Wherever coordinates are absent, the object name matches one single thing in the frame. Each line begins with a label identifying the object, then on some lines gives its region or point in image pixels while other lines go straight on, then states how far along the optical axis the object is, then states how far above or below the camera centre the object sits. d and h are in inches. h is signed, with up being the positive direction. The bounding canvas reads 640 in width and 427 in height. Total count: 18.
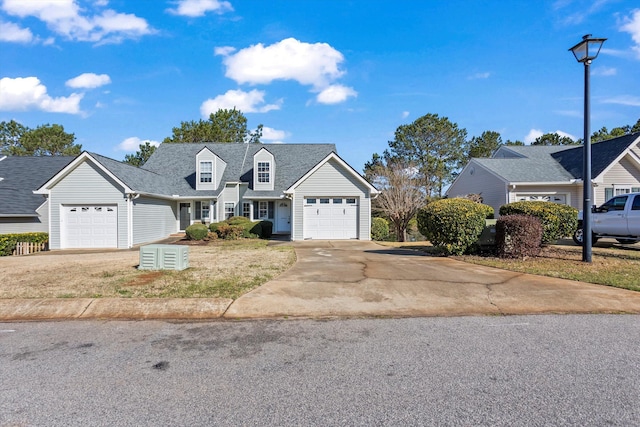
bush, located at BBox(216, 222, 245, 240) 762.8 -55.6
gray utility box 369.4 -55.0
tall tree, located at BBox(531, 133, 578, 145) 1820.9 +365.0
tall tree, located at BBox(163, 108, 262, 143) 1667.1 +399.4
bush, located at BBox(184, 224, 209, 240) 749.3 -54.9
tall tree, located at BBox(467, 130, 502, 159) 1753.2 +330.3
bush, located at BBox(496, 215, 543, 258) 410.9 -33.9
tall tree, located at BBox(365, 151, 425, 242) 886.4 +30.0
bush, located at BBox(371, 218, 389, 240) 813.9 -51.6
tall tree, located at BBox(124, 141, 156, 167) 1902.1 +303.8
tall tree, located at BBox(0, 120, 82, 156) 1873.8 +352.3
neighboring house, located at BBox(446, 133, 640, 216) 774.5 +74.8
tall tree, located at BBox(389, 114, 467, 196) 1542.8 +295.6
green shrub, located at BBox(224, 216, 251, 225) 806.5 -32.8
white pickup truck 483.8 -16.2
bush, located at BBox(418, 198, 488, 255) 445.7 -20.1
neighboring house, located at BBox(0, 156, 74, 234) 744.3 +32.1
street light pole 374.6 +76.6
